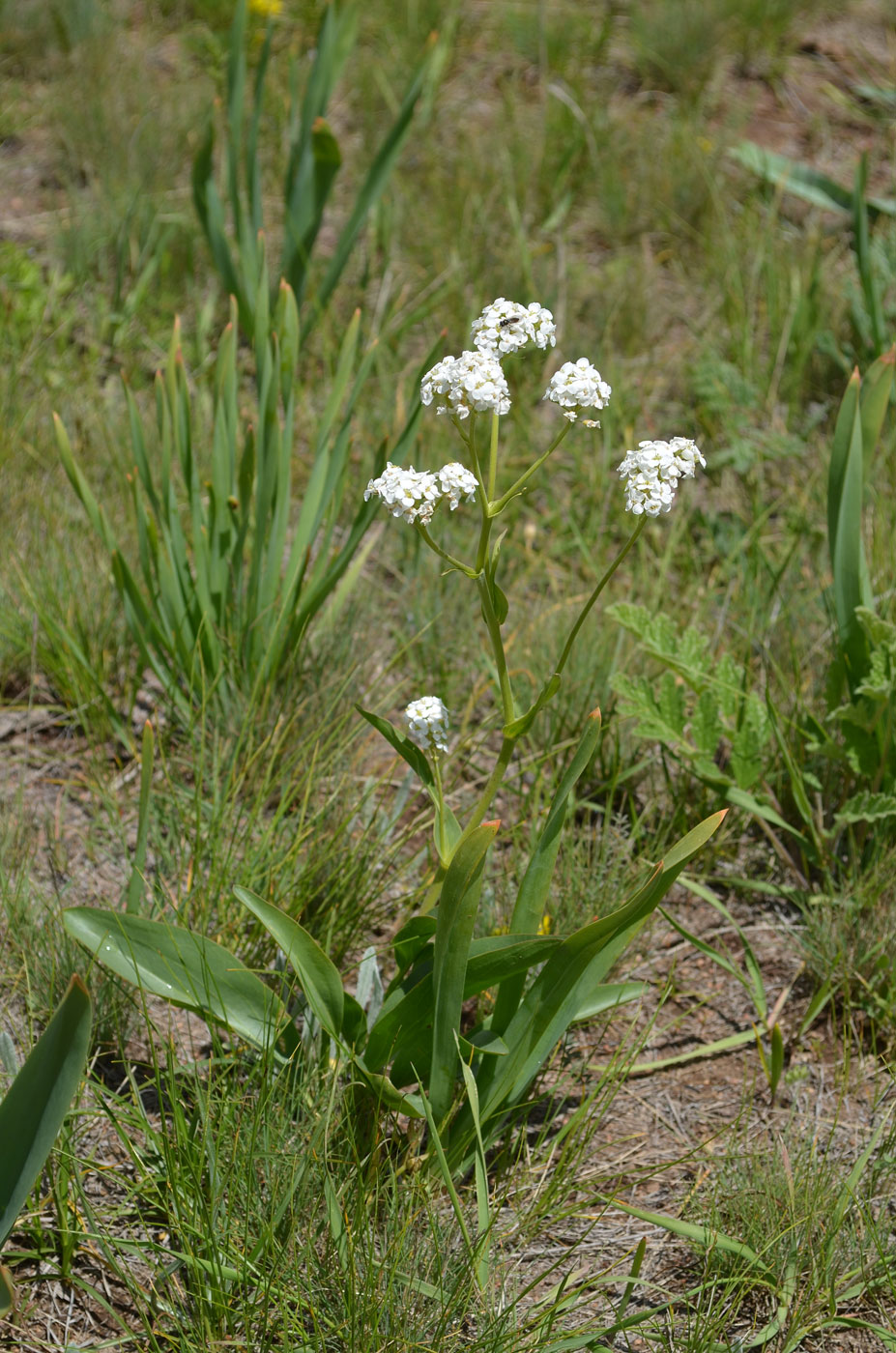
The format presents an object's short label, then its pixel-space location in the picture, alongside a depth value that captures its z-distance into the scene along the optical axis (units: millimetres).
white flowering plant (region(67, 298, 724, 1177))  1705
